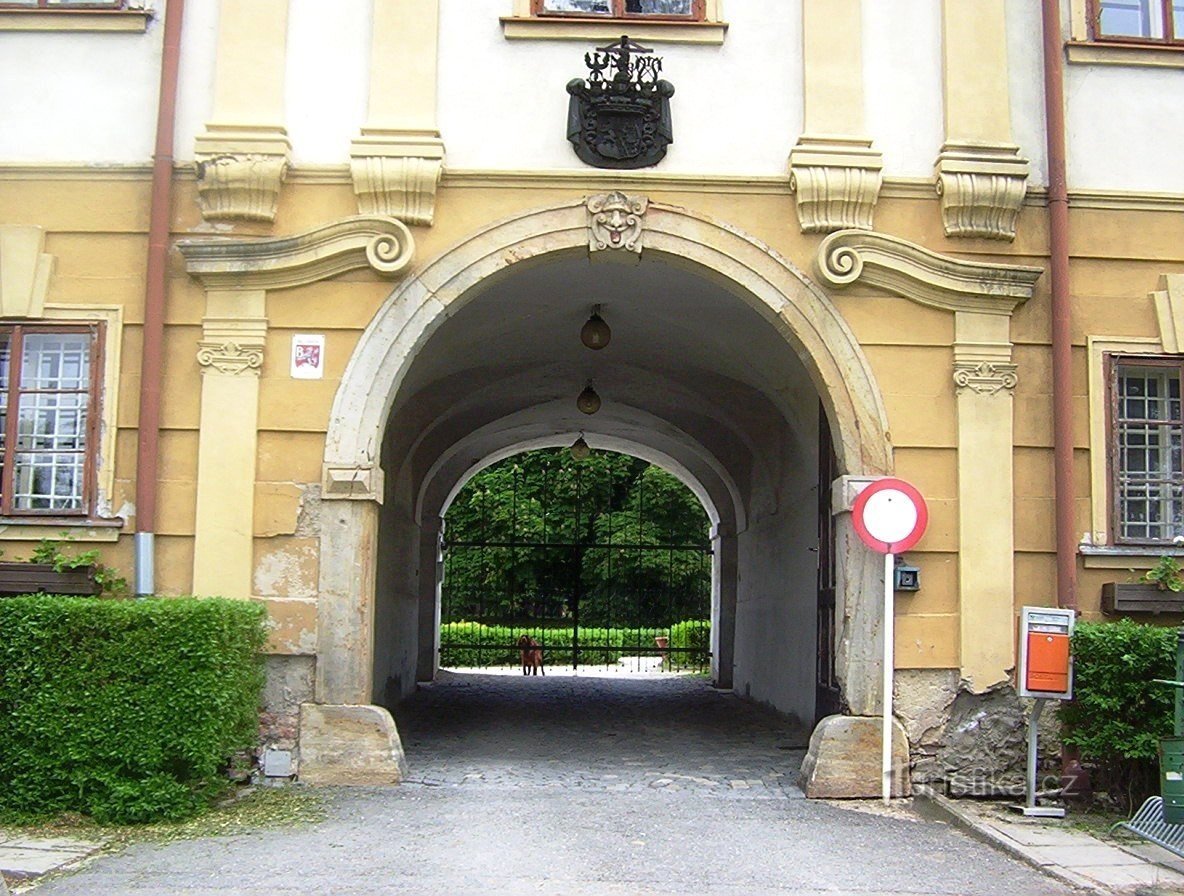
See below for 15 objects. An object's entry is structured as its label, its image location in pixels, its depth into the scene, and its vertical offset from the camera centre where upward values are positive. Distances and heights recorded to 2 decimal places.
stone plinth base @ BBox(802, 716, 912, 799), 8.60 -0.97
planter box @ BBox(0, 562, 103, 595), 8.58 +0.03
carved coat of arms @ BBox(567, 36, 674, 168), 9.04 +3.10
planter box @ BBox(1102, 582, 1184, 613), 8.83 +0.06
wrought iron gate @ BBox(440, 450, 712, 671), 30.94 +0.93
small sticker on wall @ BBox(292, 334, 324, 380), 8.98 +1.49
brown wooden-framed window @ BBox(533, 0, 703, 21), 9.33 +3.90
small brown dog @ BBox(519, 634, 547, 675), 22.88 -0.94
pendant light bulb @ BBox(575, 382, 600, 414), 14.61 +2.02
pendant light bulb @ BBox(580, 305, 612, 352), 11.48 +2.15
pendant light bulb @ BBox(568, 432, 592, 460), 17.59 +1.85
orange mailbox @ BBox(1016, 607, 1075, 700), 8.34 -0.28
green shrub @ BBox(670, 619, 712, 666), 25.69 -0.78
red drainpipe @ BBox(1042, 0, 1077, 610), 8.91 +1.91
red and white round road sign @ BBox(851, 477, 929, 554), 8.62 +0.53
